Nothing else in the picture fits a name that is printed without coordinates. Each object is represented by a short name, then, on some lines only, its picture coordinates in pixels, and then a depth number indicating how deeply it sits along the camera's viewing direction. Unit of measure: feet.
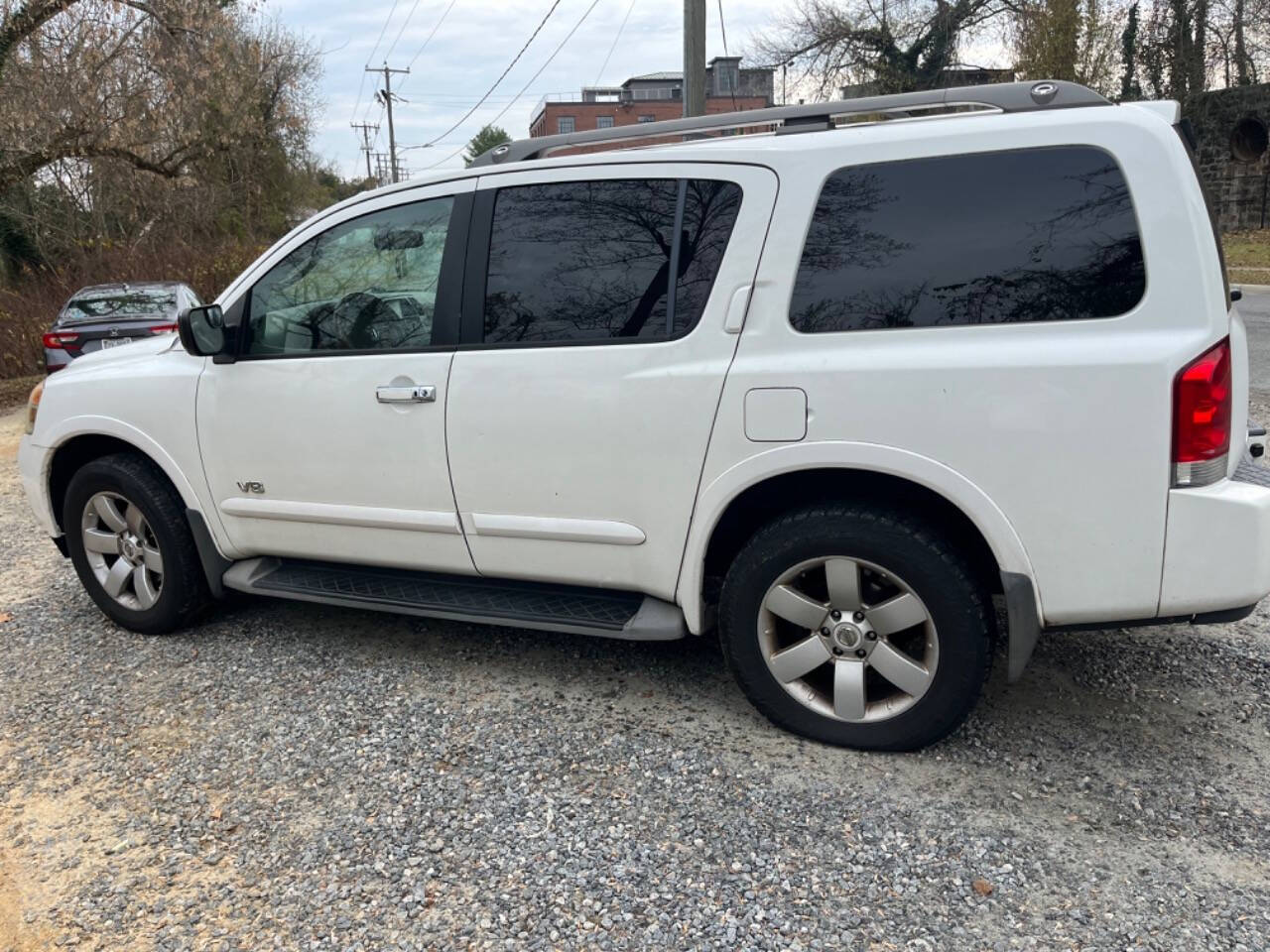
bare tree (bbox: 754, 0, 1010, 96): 109.91
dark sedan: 36.88
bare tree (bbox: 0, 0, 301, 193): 49.16
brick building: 111.29
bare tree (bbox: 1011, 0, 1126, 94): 93.56
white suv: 8.59
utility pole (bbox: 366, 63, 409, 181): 191.83
